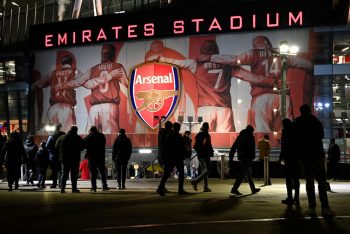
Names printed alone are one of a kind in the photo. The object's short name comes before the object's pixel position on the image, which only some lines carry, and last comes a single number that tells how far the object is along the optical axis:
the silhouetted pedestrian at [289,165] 11.50
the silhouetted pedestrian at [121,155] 16.42
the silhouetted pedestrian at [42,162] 17.21
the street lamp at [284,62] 21.97
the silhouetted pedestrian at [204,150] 14.65
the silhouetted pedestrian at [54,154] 16.69
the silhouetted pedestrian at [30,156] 19.01
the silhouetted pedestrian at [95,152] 15.47
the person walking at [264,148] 20.34
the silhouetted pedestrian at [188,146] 20.29
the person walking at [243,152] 13.64
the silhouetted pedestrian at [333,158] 21.69
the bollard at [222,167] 21.08
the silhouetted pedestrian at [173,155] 13.88
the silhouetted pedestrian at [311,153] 9.70
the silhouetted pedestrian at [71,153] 15.04
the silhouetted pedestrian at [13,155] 16.36
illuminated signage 31.11
